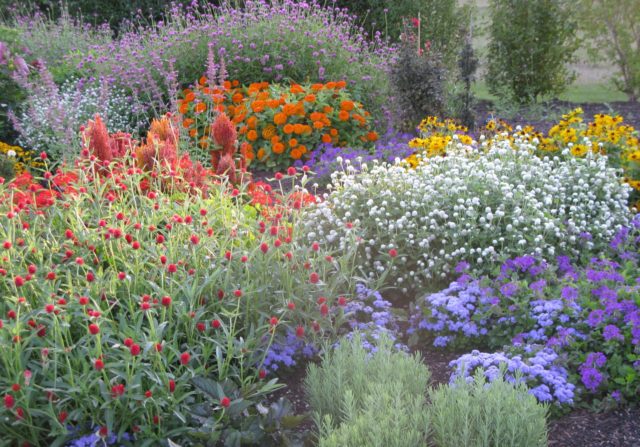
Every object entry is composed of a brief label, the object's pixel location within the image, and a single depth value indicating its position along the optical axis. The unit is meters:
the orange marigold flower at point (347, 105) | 7.88
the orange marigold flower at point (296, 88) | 8.13
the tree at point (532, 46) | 11.17
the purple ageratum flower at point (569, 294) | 3.60
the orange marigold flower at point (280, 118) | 7.55
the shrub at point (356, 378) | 2.94
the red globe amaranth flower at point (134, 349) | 2.35
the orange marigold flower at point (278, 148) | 7.45
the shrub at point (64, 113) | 6.66
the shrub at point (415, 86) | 7.85
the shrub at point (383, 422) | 2.44
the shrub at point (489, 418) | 2.61
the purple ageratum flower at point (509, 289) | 3.75
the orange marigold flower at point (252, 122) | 7.64
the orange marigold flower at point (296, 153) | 7.40
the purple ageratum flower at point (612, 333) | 3.30
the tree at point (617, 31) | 12.02
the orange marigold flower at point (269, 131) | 7.62
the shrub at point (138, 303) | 2.66
